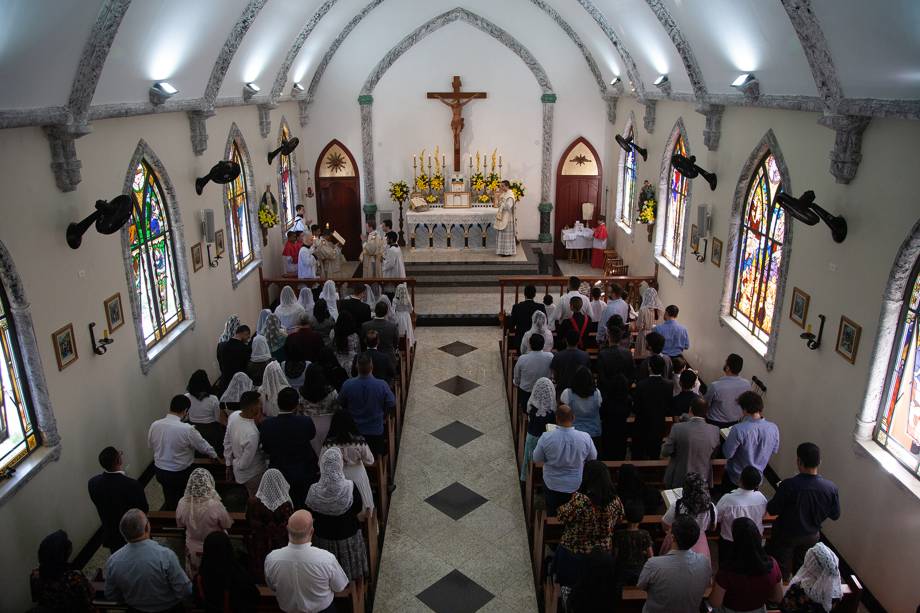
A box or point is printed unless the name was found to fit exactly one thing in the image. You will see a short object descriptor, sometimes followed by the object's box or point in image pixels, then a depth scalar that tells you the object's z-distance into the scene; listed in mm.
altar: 16688
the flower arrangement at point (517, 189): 17234
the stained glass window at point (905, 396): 5844
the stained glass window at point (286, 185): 15541
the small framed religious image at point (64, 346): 6504
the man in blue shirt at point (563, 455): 5969
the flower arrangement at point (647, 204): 13250
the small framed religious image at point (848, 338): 6438
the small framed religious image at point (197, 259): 10027
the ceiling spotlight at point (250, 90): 11984
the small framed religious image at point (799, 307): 7473
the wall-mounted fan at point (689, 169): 10162
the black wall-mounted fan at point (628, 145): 13938
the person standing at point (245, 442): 6098
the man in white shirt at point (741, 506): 5230
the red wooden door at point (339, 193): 17719
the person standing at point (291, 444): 5988
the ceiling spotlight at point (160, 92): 8273
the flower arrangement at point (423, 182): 17406
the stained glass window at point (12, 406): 5984
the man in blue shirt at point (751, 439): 6172
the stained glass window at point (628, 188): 15750
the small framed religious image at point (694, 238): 10902
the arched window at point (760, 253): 8594
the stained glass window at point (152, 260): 8688
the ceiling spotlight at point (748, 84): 8102
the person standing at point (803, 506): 5230
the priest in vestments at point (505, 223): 15922
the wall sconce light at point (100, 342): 7125
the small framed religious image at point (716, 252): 10094
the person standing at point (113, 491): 5469
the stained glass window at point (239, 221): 12156
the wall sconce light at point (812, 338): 7050
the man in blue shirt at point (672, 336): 9164
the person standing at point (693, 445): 6121
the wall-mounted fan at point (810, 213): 6648
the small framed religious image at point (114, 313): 7523
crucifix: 17219
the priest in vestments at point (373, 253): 13773
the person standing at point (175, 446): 6230
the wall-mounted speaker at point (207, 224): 10289
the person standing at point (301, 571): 4546
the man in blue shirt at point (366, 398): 7004
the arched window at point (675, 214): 12325
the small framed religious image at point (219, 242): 10844
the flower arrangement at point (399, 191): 17312
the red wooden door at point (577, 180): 17656
